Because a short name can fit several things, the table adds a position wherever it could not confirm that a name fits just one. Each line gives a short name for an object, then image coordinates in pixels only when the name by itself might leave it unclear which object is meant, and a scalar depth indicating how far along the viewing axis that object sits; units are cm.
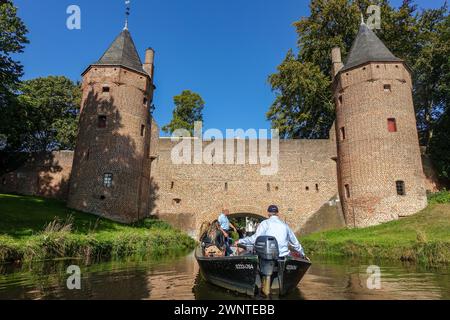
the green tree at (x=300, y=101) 2670
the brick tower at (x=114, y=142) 2062
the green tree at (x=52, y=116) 2798
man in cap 661
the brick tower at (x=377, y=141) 1953
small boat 622
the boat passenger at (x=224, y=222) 1030
